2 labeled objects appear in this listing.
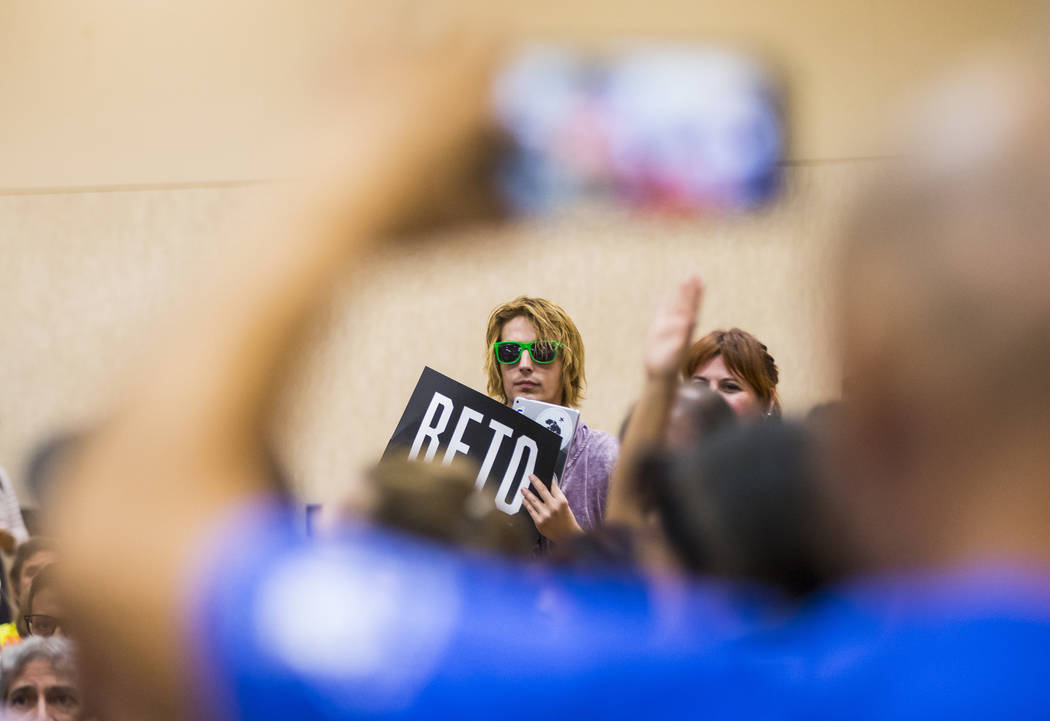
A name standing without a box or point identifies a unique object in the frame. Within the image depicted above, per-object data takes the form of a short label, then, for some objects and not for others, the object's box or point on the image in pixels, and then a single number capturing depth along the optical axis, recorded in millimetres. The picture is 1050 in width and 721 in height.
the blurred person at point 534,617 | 3705
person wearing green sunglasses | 10222
